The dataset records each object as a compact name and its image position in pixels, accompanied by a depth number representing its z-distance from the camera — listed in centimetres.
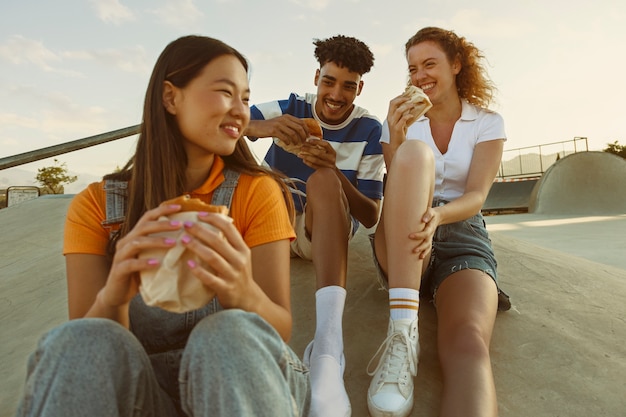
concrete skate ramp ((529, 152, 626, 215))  1407
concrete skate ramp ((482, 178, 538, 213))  1730
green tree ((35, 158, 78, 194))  3138
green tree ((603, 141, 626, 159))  2780
